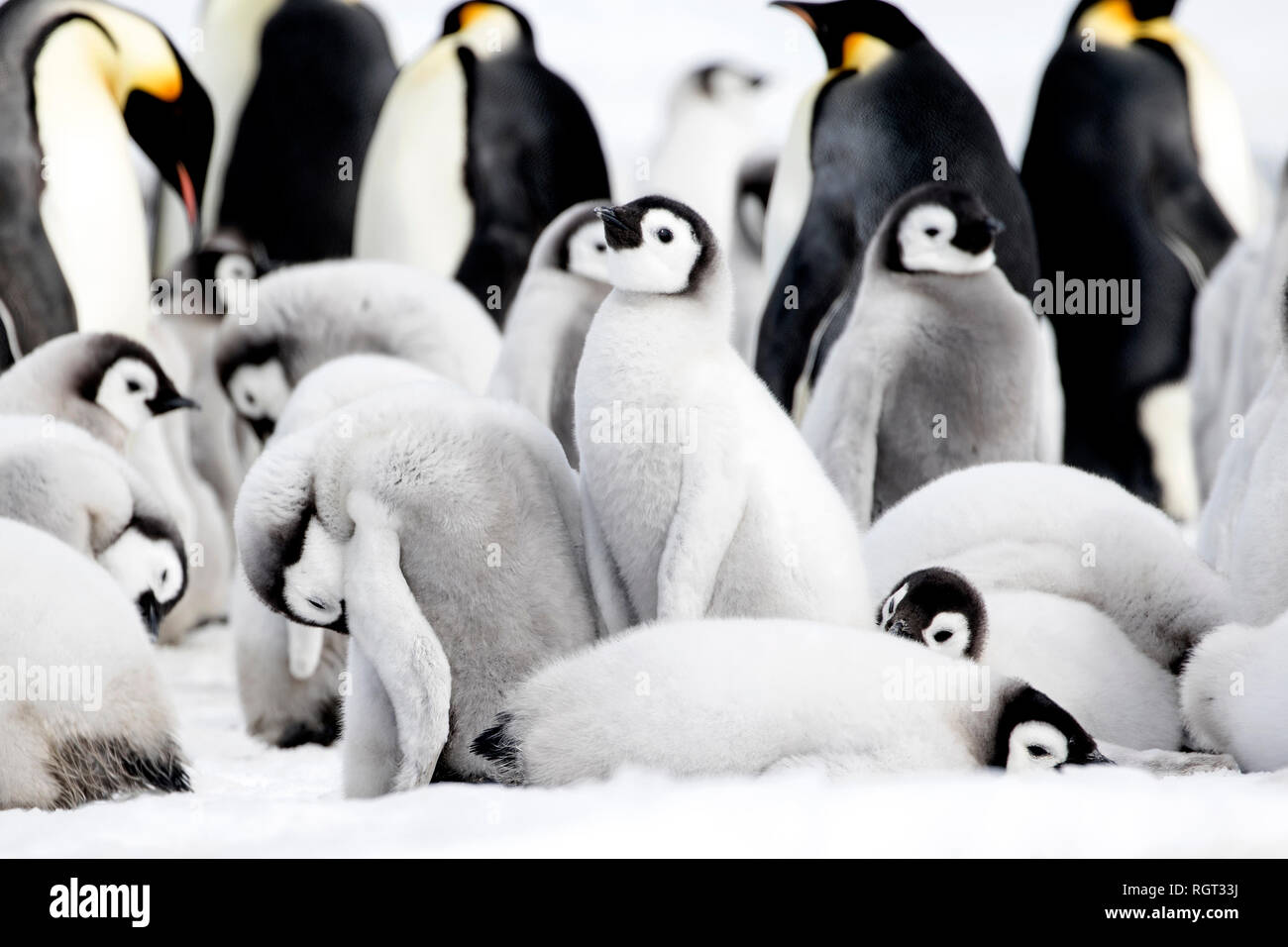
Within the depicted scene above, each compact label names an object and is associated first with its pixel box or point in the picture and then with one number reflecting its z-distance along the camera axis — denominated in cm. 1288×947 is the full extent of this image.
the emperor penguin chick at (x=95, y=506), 470
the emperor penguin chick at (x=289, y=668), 521
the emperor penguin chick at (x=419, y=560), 374
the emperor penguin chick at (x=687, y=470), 386
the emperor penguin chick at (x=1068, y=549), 453
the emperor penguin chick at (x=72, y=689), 368
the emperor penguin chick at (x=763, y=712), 319
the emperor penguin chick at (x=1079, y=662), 420
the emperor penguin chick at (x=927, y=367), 612
